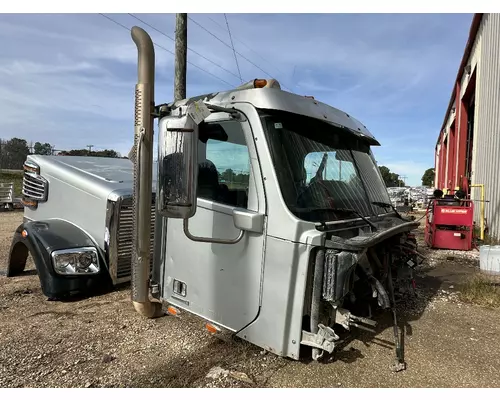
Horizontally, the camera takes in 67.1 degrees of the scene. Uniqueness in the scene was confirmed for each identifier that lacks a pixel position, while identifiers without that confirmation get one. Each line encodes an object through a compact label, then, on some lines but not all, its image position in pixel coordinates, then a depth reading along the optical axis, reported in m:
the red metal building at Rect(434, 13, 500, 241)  9.84
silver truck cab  2.45
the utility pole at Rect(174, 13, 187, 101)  7.98
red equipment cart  8.20
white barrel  5.67
